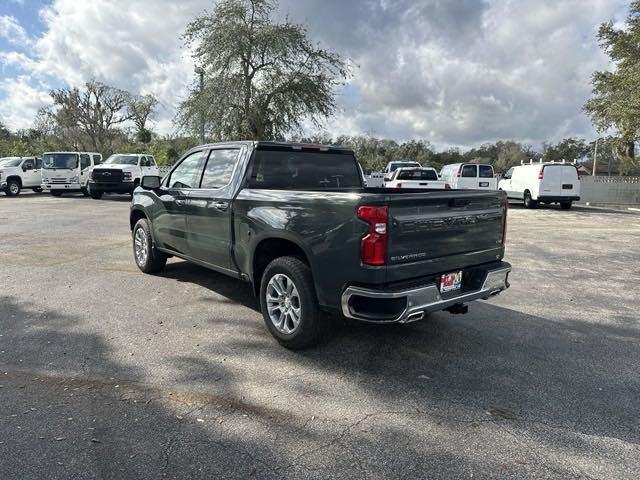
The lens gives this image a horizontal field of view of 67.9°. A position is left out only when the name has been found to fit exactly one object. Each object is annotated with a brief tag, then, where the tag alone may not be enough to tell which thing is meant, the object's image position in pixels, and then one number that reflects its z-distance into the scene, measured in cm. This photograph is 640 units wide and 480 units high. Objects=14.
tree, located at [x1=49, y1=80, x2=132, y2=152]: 4938
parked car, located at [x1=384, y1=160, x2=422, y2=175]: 2538
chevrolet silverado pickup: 356
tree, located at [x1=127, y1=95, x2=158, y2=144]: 5308
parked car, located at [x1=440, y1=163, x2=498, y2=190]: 2161
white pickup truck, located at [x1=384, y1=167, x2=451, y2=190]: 1817
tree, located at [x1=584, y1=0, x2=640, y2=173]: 1992
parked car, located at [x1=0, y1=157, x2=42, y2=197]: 2372
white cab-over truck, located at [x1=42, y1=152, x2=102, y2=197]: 2266
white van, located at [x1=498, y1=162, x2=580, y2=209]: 1925
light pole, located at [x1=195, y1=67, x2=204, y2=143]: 2244
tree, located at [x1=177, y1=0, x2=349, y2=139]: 2227
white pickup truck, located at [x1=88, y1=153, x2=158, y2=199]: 2127
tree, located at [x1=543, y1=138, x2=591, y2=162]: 7244
